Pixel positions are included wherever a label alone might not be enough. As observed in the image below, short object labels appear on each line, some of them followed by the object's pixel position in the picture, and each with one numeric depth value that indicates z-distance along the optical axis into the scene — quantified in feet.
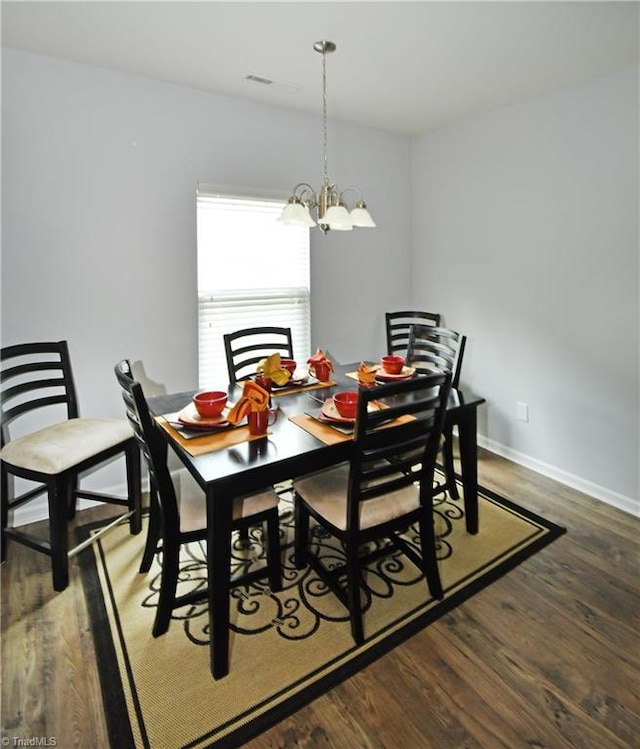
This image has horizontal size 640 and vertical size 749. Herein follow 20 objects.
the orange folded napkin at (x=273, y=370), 7.77
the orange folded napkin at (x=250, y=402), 6.13
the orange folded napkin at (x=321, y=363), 8.57
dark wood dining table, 5.12
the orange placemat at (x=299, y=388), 7.96
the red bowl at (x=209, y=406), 6.47
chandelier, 6.90
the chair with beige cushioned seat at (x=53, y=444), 6.86
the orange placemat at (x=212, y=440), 5.76
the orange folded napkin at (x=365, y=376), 8.12
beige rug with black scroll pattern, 5.07
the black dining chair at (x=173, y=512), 5.45
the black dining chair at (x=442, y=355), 8.97
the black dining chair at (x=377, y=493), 5.52
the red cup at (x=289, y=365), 8.64
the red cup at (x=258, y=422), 6.12
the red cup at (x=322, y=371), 8.55
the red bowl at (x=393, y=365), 8.62
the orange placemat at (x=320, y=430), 5.98
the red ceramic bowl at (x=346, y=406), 6.39
